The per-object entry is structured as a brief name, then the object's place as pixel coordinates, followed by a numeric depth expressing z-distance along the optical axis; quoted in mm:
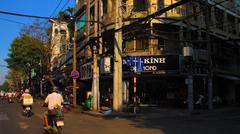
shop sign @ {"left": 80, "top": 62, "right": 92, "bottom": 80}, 32047
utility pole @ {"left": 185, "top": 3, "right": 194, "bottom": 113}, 23642
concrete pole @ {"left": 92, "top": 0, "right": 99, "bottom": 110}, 24719
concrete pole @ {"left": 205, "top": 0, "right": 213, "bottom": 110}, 25609
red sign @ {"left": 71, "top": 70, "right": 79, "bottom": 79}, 26566
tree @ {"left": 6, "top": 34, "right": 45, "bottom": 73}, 43850
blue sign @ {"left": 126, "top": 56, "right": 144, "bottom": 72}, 25238
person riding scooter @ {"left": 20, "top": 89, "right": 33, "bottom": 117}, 19750
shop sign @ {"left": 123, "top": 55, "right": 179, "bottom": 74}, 26641
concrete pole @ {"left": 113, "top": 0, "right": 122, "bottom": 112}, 21359
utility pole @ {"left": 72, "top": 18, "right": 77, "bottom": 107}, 27838
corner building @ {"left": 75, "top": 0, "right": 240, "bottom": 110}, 26641
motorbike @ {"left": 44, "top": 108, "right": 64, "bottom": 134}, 11195
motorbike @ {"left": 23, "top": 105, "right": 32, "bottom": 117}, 19719
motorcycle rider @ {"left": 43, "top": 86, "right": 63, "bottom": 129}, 11754
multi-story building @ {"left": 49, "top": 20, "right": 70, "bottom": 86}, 42878
